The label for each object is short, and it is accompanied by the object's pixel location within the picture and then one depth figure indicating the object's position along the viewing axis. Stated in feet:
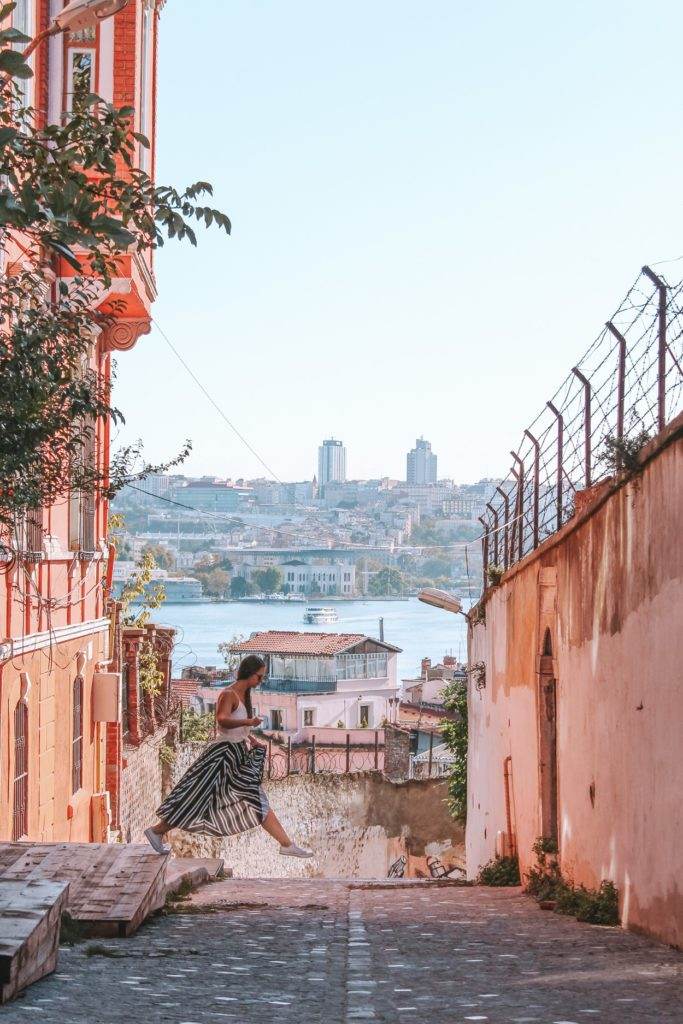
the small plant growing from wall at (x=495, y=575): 60.64
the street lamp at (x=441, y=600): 78.74
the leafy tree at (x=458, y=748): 79.87
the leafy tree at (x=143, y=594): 84.43
